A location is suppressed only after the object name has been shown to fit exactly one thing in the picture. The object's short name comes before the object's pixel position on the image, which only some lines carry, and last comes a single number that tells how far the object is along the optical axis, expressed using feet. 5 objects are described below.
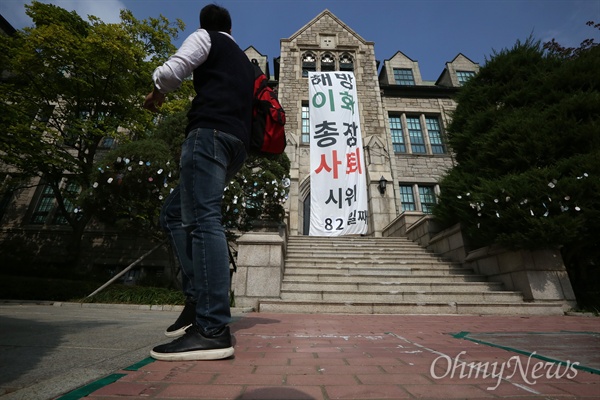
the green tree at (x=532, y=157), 17.40
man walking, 5.34
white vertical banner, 36.68
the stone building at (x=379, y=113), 46.09
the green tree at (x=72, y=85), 32.76
